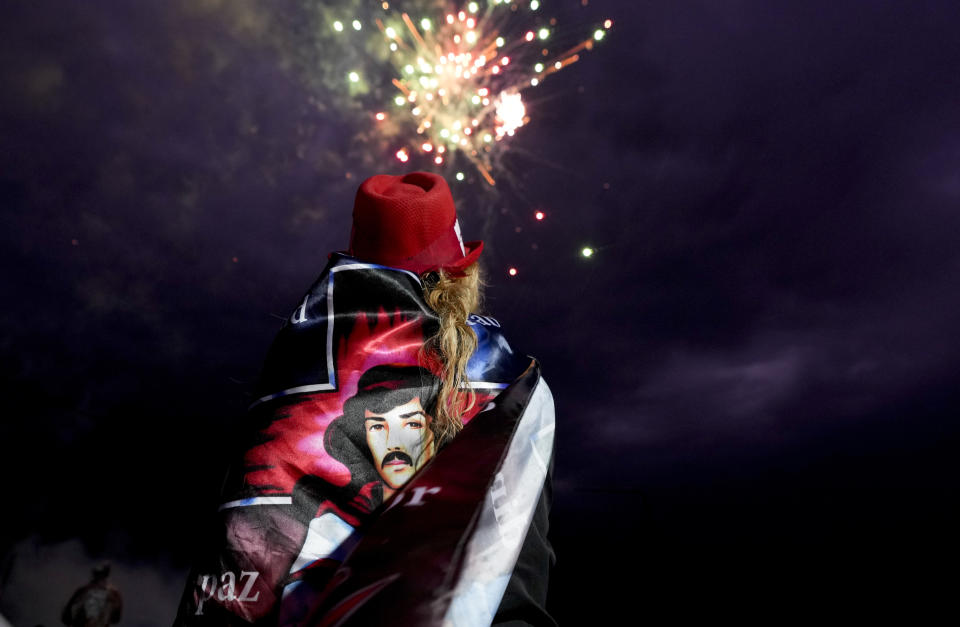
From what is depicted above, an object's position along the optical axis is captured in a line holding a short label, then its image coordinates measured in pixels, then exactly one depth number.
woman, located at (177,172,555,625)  0.97
